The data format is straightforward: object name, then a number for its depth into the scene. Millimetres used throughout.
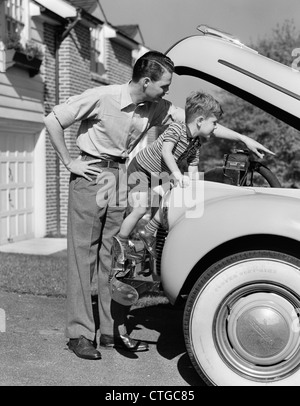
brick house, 10852
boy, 3742
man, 3844
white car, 3115
